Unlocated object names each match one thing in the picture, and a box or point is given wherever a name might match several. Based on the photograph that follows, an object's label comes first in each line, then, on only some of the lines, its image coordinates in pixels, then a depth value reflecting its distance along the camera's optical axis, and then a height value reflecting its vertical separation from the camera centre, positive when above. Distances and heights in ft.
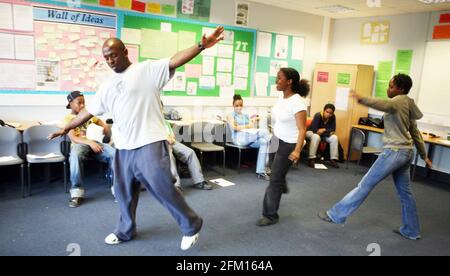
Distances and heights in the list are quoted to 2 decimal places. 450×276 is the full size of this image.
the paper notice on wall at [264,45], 21.08 +1.89
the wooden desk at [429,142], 17.46 -2.52
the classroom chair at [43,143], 13.26 -2.91
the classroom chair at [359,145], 19.29 -3.35
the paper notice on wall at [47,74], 14.90 -0.38
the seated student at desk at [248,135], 17.08 -2.70
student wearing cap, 12.59 -2.97
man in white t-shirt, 8.05 -1.17
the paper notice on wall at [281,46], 21.82 +1.94
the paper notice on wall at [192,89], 18.92 -0.78
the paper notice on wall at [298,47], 22.66 +2.01
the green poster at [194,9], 17.92 +3.16
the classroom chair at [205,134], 17.47 -2.90
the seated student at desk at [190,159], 14.93 -3.47
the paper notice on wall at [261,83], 21.53 -0.30
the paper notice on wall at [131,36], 16.61 +1.52
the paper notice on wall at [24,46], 14.32 +0.64
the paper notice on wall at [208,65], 19.25 +0.49
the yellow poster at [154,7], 17.03 +2.93
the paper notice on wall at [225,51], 19.67 +1.32
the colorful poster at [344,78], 21.48 +0.29
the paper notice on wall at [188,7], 17.94 +3.22
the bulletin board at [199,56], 17.06 +1.08
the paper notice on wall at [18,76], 14.26 -0.53
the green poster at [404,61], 20.49 +1.43
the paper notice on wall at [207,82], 19.31 -0.40
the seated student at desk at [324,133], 20.22 -2.88
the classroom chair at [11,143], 13.02 -2.84
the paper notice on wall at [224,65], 19.79 +0.57
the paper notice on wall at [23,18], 14.12 +1.73
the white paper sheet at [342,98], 21.63 -0.90
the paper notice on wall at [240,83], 20.63 -0.36
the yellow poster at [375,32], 21.65 +3.12
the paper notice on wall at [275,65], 21.94 +0.79
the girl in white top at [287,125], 10.35 -1.27
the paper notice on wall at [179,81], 18.39 -0.42
